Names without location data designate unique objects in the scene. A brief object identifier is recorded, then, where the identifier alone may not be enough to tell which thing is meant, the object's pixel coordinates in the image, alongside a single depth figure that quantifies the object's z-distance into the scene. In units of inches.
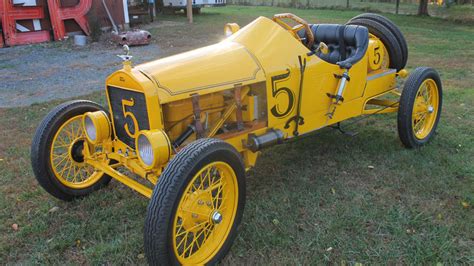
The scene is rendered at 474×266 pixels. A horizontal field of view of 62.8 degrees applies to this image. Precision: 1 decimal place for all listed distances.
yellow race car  100.4
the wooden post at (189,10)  647.0
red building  433.7
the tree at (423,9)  747.4
